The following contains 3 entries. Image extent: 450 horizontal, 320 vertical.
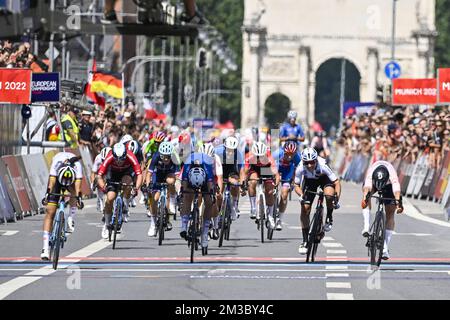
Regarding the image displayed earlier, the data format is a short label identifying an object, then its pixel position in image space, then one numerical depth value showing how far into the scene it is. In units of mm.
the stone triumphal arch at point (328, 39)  131000
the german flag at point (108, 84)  51206
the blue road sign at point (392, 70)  62062
